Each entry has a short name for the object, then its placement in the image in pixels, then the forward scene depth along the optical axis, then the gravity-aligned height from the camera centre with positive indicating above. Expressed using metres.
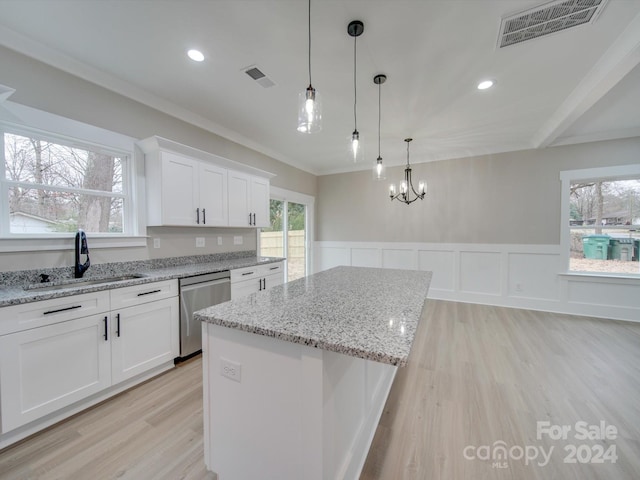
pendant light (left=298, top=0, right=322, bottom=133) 1.54 +0.78
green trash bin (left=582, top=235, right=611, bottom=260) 3.76 -0.19
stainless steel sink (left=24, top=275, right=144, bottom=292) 1.87 -0.38
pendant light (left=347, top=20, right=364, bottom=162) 1.78 +1.46
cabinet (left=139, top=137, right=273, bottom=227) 2.61 +0.57
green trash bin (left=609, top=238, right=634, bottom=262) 3.65 -0.22
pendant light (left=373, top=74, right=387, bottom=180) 2.77 +0.72
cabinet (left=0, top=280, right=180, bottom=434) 1.54 -0.80
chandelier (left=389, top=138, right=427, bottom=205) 3.54 +0.67
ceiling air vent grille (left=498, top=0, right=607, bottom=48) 1.63 +1.47
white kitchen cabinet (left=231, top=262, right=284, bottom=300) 3.00 -0.56
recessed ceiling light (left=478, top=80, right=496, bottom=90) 2.44 +1.48
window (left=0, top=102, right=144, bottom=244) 1.95 +0.49
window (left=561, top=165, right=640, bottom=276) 3.62 +0.20
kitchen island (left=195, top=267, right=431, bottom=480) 0.97 -0.63
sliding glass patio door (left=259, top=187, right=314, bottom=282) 4.70 +0.07
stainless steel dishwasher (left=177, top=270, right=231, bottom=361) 2.47 -0.66
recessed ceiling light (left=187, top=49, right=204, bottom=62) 2.08 +1.51
